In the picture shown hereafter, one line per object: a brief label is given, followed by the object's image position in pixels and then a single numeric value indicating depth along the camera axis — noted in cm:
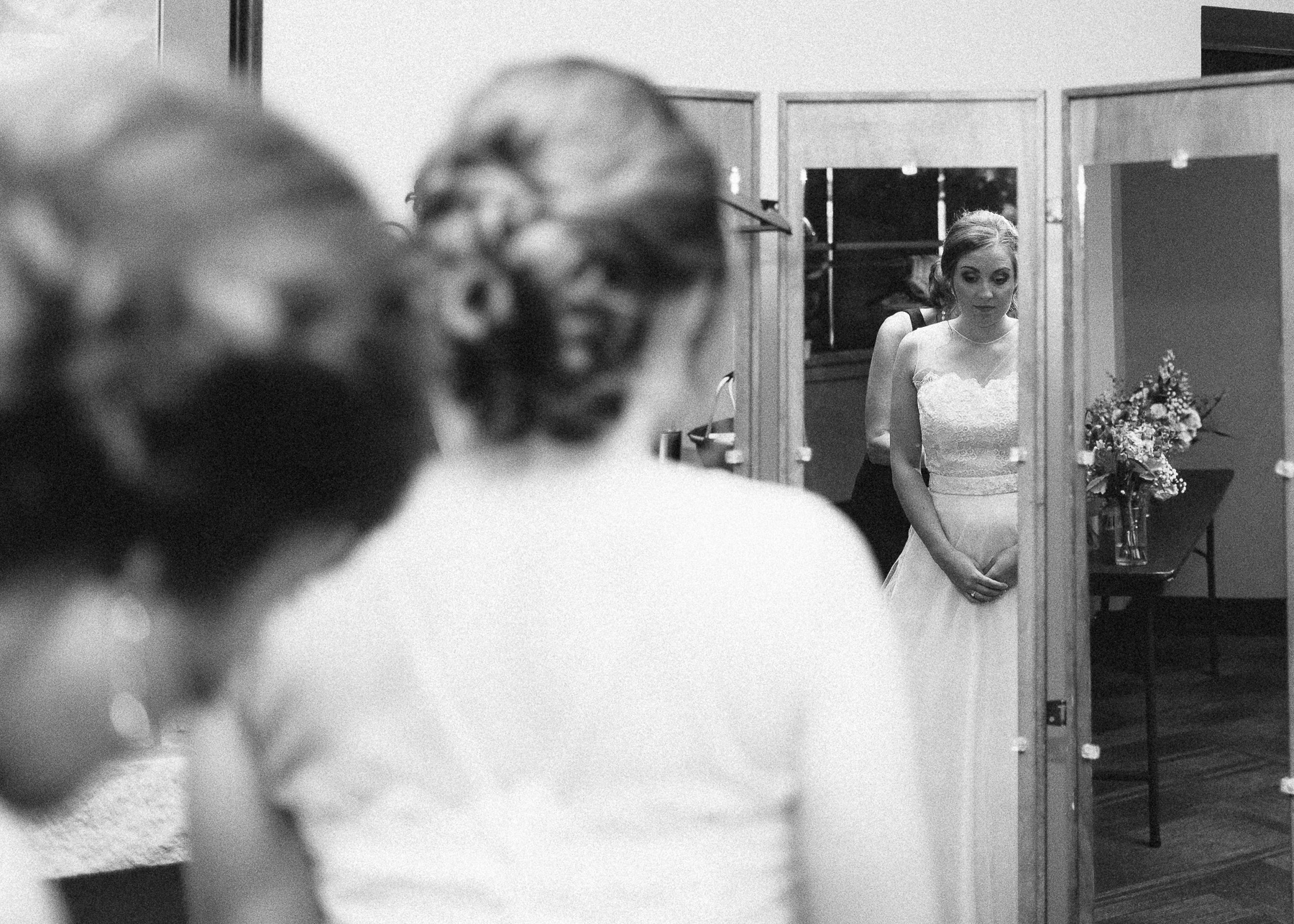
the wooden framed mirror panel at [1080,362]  264
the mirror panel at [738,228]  259
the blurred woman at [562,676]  79
